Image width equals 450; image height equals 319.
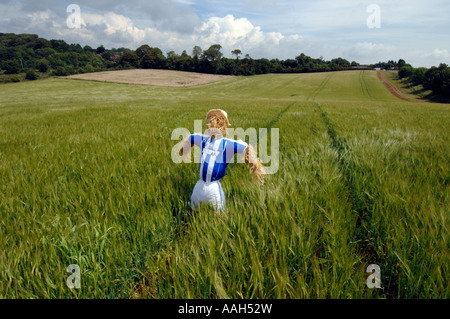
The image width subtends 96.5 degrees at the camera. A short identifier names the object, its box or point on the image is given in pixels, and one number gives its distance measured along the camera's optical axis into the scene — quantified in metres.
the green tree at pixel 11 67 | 65.19
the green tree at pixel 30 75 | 56.03
